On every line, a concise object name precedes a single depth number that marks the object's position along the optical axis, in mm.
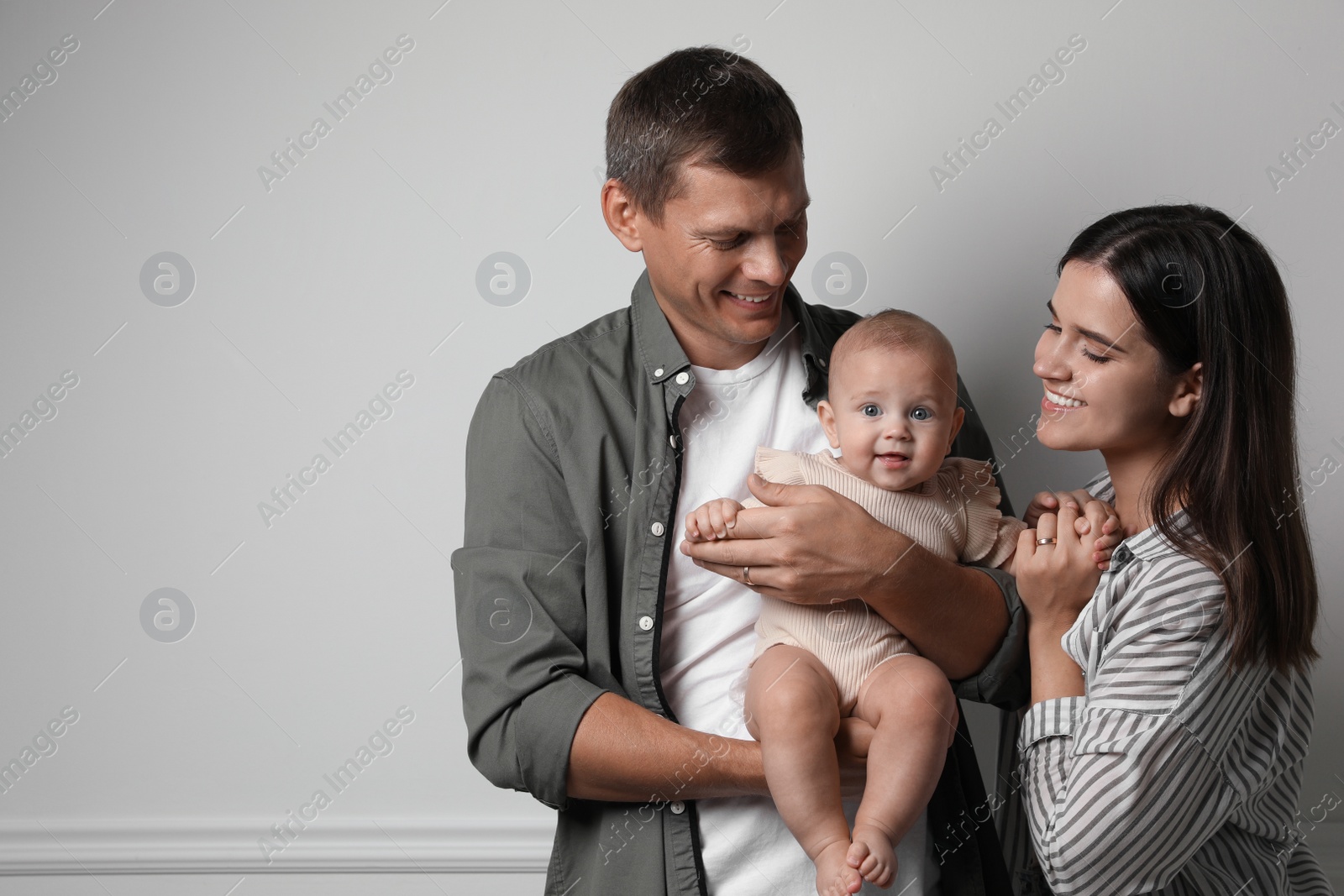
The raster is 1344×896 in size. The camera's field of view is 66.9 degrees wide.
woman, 1488
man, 1687
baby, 1570
